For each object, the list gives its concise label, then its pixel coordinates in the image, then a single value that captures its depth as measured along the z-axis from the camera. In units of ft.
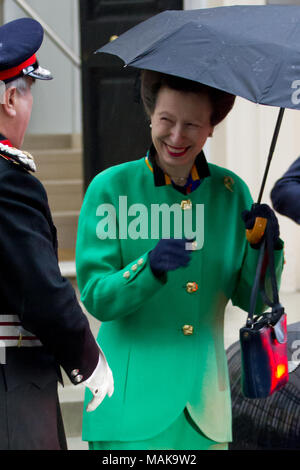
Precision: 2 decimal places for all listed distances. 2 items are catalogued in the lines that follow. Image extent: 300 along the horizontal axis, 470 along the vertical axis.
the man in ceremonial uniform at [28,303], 14.37
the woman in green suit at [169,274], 16.06
